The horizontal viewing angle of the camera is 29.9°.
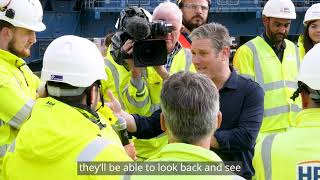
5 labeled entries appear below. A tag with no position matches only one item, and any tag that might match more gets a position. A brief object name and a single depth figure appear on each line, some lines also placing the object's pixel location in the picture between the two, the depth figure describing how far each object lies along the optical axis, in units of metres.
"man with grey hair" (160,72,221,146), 2.23
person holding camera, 4.27
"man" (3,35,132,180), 2.57
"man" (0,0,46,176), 3.72
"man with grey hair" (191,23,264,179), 3.72
